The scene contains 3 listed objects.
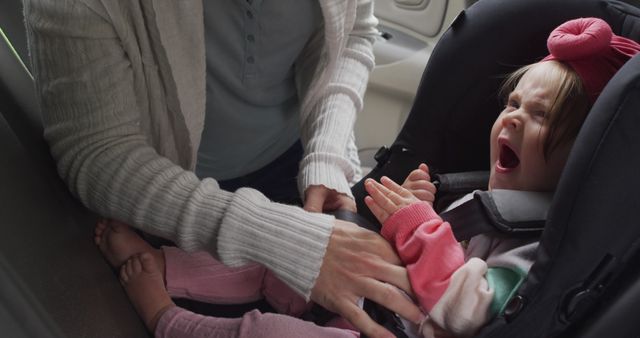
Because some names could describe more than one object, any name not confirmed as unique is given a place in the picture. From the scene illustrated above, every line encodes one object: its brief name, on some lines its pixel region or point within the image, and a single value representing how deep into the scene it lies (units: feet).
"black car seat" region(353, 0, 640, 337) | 2.09
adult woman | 2.43
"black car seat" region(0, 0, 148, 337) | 1.41
